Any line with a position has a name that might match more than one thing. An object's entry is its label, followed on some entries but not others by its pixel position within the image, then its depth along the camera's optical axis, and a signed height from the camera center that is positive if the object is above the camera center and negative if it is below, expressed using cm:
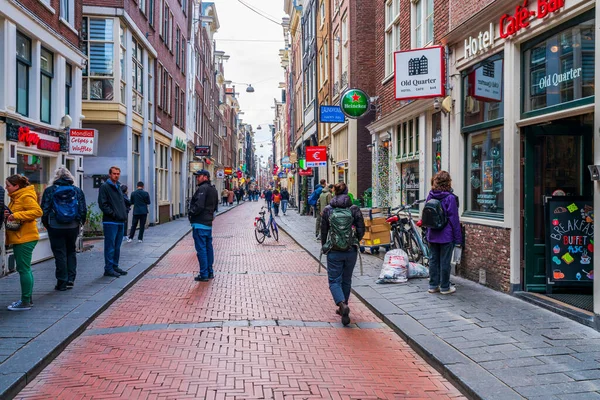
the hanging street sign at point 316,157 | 2171 +147
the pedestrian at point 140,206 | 1606 -28
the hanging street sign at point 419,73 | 981 +214
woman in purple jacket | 796 -58
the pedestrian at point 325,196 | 1530 +1
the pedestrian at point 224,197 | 4997 -9
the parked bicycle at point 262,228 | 1666 -92
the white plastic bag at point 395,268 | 908 -114
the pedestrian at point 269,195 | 3694 +7
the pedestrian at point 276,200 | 3108 -24
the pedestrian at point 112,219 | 971 -39
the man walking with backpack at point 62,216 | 808 -29
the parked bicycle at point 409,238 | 1070 -80
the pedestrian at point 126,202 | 1102 -12
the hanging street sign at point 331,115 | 1912 +270
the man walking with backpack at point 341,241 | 682 -53
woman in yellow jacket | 688 -41
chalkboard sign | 729 -51
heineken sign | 1593 +257
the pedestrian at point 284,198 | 3347 -11
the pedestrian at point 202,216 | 962 -33
